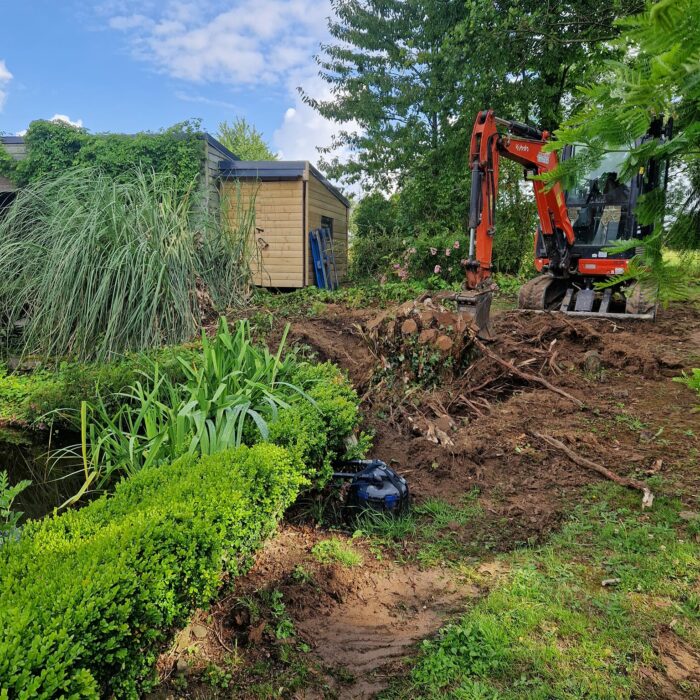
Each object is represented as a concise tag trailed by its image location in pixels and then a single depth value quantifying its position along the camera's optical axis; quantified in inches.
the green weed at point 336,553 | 105.7
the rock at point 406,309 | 207.9
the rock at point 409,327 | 197.3
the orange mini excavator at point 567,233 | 216.5
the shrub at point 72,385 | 182.7
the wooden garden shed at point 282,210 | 444.5
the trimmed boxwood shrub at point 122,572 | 53.8
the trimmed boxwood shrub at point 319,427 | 119.5
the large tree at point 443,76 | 350.3
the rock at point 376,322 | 212.0
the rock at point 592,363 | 206.5
